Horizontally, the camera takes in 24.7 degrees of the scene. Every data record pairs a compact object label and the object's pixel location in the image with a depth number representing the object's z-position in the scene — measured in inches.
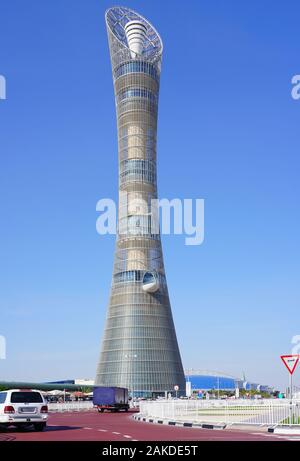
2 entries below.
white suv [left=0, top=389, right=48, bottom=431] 1108.5
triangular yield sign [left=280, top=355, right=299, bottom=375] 1068.5
